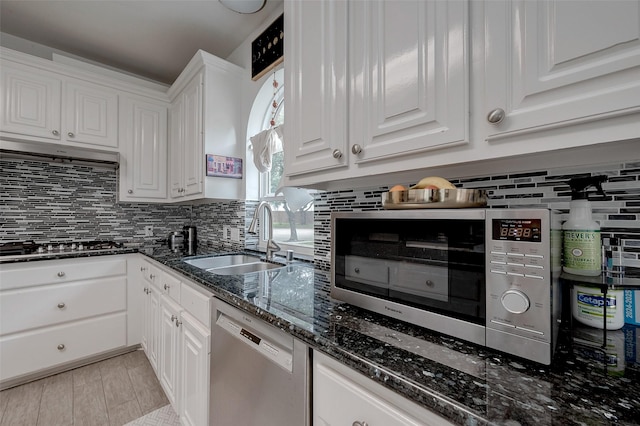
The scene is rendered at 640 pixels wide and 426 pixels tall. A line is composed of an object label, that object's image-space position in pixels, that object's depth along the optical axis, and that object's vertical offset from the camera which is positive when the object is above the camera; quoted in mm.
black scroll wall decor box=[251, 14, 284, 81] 1771 +1140
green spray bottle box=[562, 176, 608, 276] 658 -55
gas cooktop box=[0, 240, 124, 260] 1871 -261
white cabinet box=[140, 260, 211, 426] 1180 -673
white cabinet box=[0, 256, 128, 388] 1791 -715
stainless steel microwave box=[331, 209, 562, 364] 508 -140
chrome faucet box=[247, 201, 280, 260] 1692 -173
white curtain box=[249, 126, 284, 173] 1798 +466
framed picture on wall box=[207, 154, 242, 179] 1992 +364
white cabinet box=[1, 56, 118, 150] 1926 +824
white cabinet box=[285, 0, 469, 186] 704 +409
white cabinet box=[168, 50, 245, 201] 1997 +703
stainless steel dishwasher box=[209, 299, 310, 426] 731 -507
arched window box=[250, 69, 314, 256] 1759 +104
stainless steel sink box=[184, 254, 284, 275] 1676 -331
